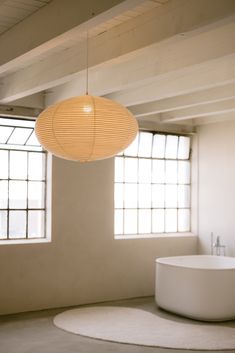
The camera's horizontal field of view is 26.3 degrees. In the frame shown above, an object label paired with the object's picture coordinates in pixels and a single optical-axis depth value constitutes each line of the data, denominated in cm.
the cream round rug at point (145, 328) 484
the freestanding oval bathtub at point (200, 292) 558
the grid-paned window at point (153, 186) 723
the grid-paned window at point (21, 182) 614
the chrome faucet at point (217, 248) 711
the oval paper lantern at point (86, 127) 327
